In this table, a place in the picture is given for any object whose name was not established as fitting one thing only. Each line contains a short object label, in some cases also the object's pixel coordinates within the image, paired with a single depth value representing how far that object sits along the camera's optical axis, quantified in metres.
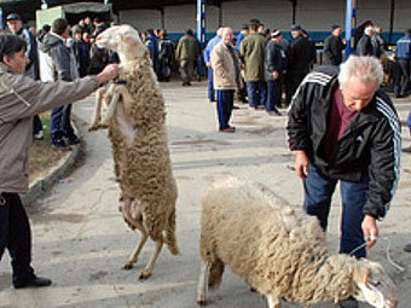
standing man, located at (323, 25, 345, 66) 13.35
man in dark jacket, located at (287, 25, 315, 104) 12.34
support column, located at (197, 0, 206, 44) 19.59
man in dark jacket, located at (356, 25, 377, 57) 13.17
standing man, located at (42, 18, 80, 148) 7.63
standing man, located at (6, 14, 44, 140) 8.55
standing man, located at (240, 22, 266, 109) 11.84
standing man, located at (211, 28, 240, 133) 9.54
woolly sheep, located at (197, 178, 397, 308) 2.96
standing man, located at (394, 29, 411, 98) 14.04
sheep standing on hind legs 4.03
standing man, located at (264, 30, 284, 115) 11.41
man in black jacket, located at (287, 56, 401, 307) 3.22
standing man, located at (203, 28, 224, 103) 12.20
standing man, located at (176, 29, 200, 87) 17.38
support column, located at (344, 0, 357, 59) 14.93
